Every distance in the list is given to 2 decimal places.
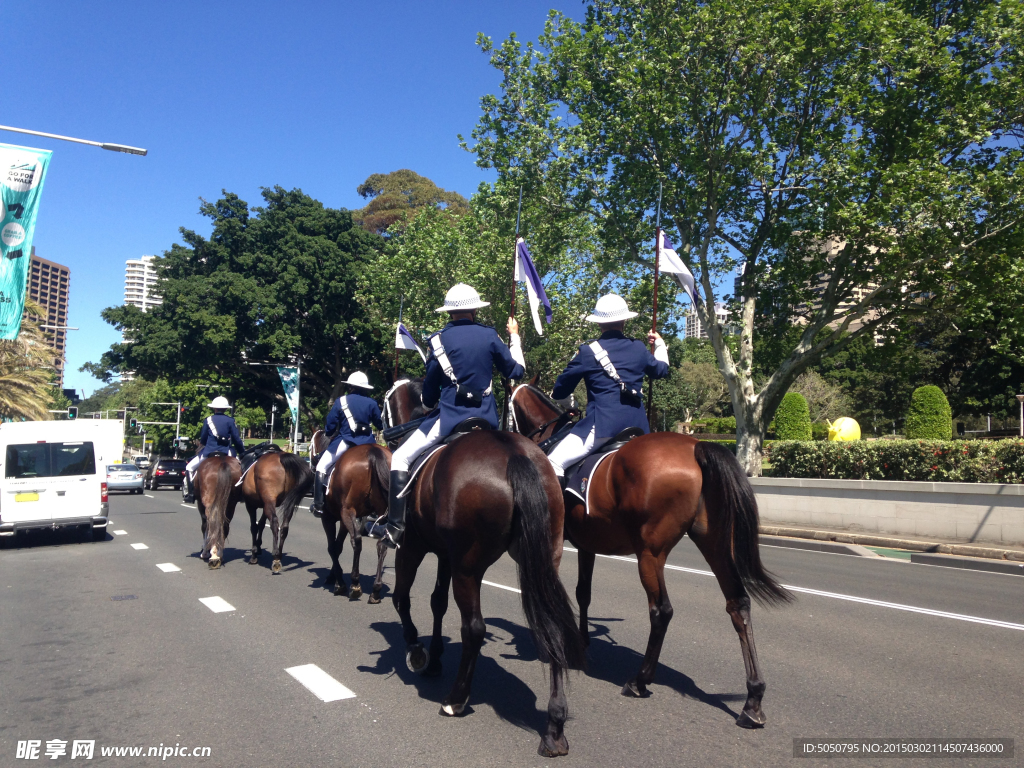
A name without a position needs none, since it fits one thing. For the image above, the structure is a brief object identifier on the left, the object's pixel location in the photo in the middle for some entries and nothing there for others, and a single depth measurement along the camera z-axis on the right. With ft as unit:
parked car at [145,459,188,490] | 124.76
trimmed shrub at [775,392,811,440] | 106.22
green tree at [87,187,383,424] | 134.00
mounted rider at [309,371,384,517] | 31.63
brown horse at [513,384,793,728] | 16.33
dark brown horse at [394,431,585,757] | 14.25
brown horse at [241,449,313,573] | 37.06
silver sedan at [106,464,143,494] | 114.62
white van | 47.39
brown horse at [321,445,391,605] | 29.45
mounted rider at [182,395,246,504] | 40.40
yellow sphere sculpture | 108.99
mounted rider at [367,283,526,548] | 18.84
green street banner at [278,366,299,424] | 113.09
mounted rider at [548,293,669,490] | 19.33
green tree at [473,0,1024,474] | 62.23
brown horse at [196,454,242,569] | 37.01
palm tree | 114.73
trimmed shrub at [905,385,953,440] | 86.12
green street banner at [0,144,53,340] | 42.14
